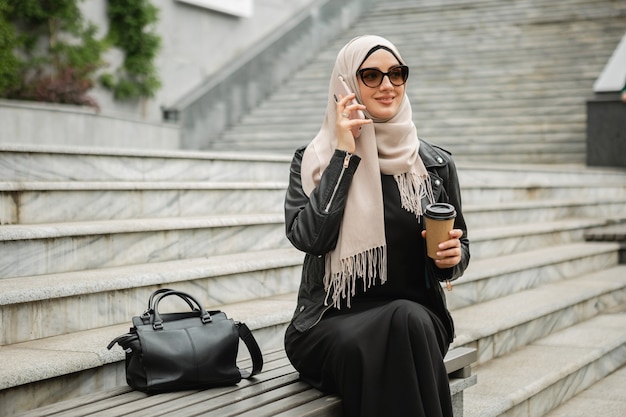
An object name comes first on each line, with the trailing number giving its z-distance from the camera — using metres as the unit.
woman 2.86
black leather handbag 2.85
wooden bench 2.68
